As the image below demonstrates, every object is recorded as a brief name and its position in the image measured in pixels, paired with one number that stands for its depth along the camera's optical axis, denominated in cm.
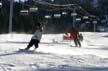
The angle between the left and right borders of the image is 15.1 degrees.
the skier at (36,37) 1969
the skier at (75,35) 2934
